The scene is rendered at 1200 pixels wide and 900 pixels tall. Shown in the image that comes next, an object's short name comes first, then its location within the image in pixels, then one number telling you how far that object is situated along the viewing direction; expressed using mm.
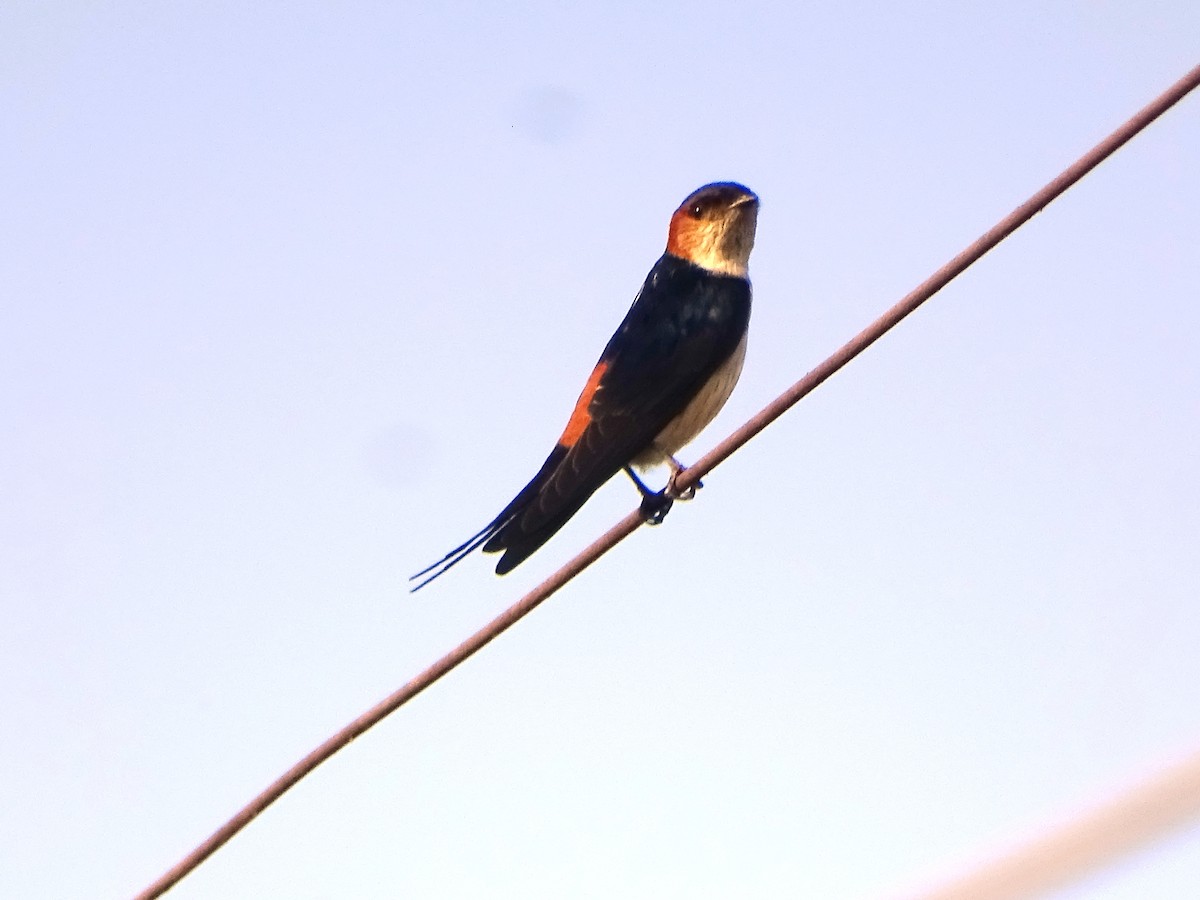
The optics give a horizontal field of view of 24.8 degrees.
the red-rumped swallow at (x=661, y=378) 9539
